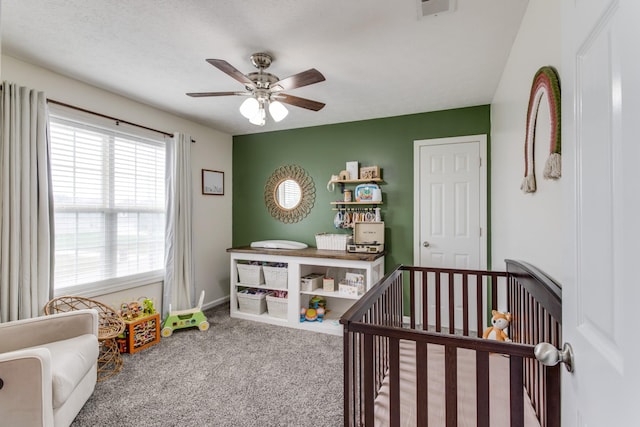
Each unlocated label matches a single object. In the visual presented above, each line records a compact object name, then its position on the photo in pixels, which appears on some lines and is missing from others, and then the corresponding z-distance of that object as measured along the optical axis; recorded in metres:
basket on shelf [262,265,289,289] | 3.46
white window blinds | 2.56
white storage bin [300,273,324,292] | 3.39
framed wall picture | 3.99
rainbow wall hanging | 1.16
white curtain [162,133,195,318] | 3.38
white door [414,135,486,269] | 3.16
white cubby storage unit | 3.15
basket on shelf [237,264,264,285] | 3.61
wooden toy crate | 2.68
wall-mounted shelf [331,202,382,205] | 3.52
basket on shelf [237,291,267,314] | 3.57
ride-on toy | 3.13
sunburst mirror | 3.97
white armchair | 1.45
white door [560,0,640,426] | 0.47
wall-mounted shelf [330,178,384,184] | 3.48
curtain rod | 2.48
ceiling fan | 2.01
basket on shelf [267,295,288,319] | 3.46
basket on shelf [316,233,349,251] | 3.49
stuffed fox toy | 1.73
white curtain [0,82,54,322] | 2.12
